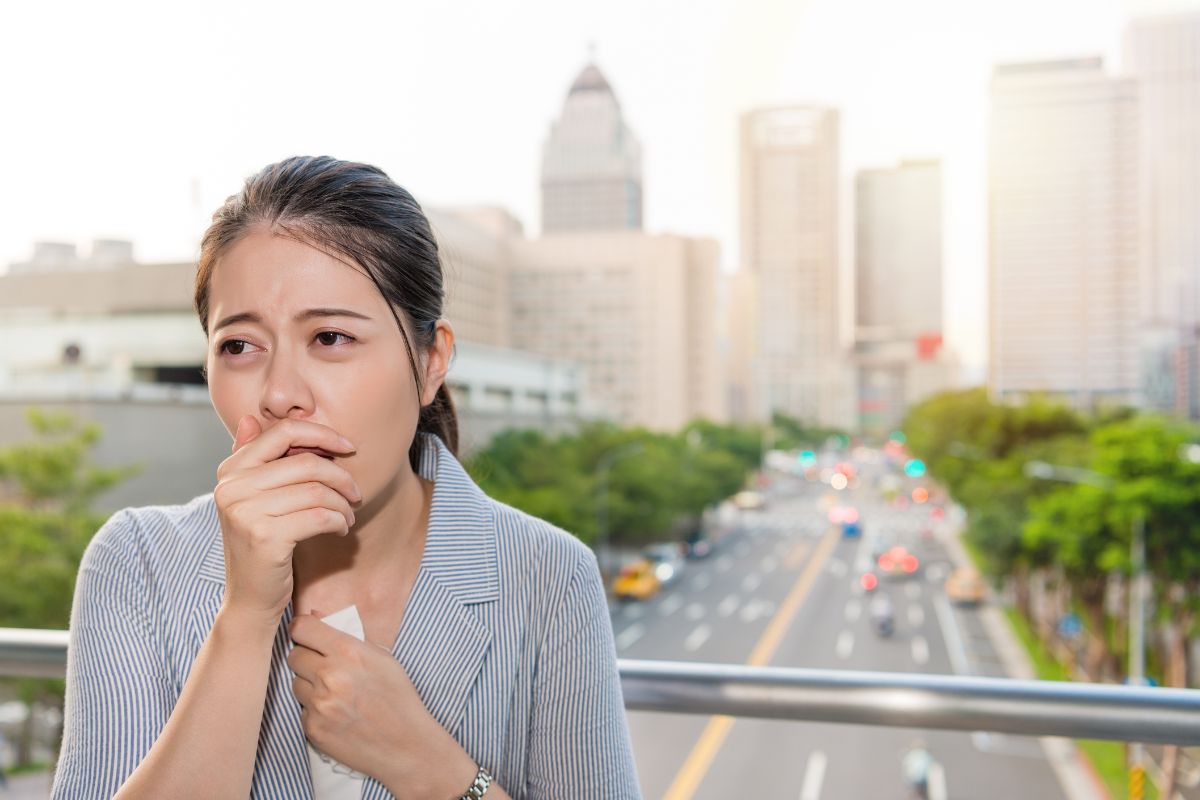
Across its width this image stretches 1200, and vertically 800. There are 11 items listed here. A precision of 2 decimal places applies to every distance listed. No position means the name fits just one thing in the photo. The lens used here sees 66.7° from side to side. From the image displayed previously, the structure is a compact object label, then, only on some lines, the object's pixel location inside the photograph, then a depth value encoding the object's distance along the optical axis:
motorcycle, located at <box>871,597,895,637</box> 19.38
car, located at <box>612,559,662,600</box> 22.20
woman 0.59
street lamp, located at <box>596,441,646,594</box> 20.00
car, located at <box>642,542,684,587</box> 23.67
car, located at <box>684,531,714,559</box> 29.27
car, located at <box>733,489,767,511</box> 40.81
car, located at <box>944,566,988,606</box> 22.31
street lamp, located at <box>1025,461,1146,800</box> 10.80
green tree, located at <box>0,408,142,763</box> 9.12
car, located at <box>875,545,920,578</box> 26.62
